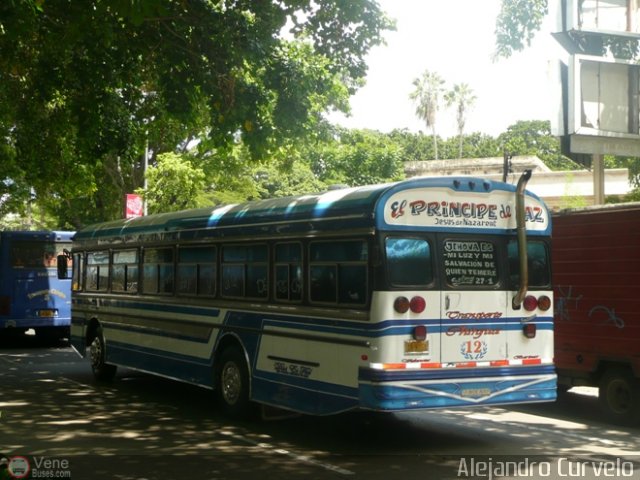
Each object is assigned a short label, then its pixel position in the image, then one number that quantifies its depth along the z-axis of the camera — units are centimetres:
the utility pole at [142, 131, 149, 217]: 2930
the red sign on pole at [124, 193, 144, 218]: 2639
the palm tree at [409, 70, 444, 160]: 8544
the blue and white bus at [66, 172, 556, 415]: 892
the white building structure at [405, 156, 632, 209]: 4741
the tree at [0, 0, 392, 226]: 1438
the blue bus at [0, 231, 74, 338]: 2202
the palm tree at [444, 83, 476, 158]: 8625
